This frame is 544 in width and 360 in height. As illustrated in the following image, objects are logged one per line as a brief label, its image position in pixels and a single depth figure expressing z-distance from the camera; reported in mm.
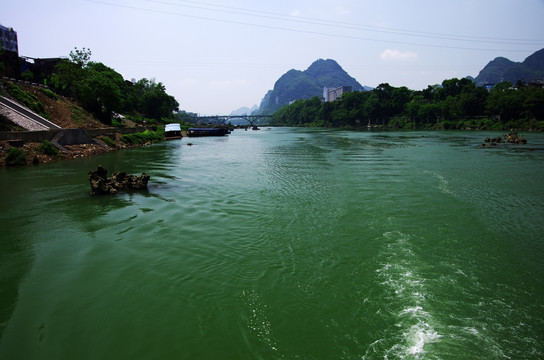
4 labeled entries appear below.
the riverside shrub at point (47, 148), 29912
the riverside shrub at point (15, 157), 26062
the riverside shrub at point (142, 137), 51125
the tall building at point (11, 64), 58266
